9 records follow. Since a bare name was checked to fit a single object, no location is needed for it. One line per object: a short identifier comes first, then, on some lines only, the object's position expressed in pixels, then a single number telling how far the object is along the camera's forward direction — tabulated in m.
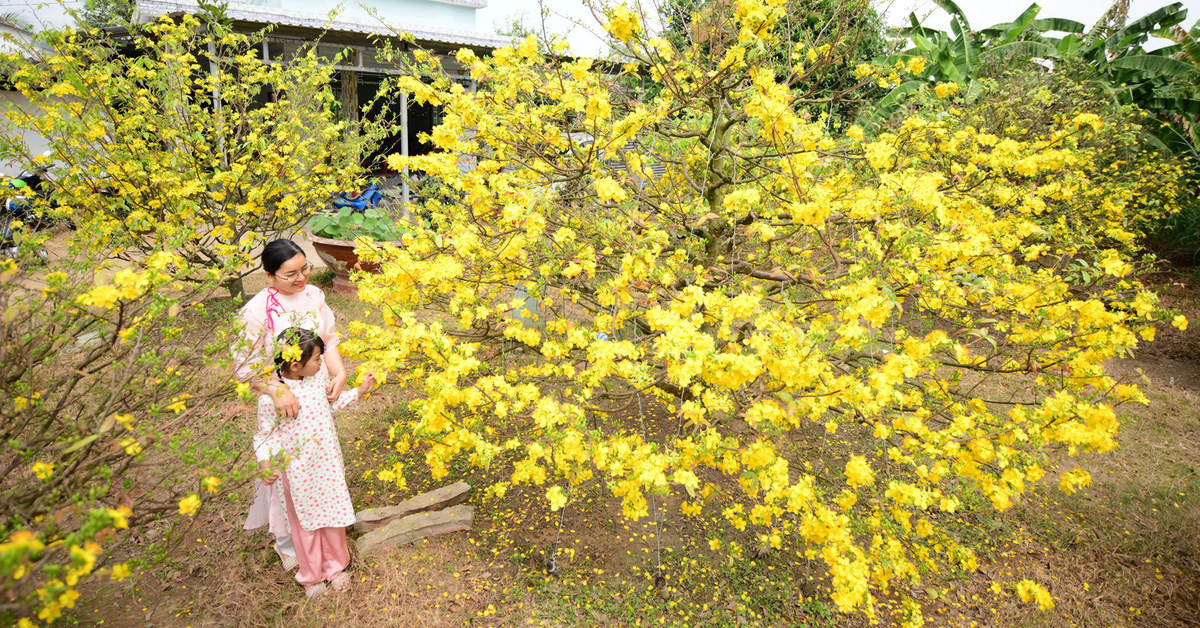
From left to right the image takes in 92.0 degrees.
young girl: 2.60
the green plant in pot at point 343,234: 6.52
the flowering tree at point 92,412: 1.29
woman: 2.46
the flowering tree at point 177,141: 4.17
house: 7.85
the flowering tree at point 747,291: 2.12
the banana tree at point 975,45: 8.53
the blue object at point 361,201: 7.84
